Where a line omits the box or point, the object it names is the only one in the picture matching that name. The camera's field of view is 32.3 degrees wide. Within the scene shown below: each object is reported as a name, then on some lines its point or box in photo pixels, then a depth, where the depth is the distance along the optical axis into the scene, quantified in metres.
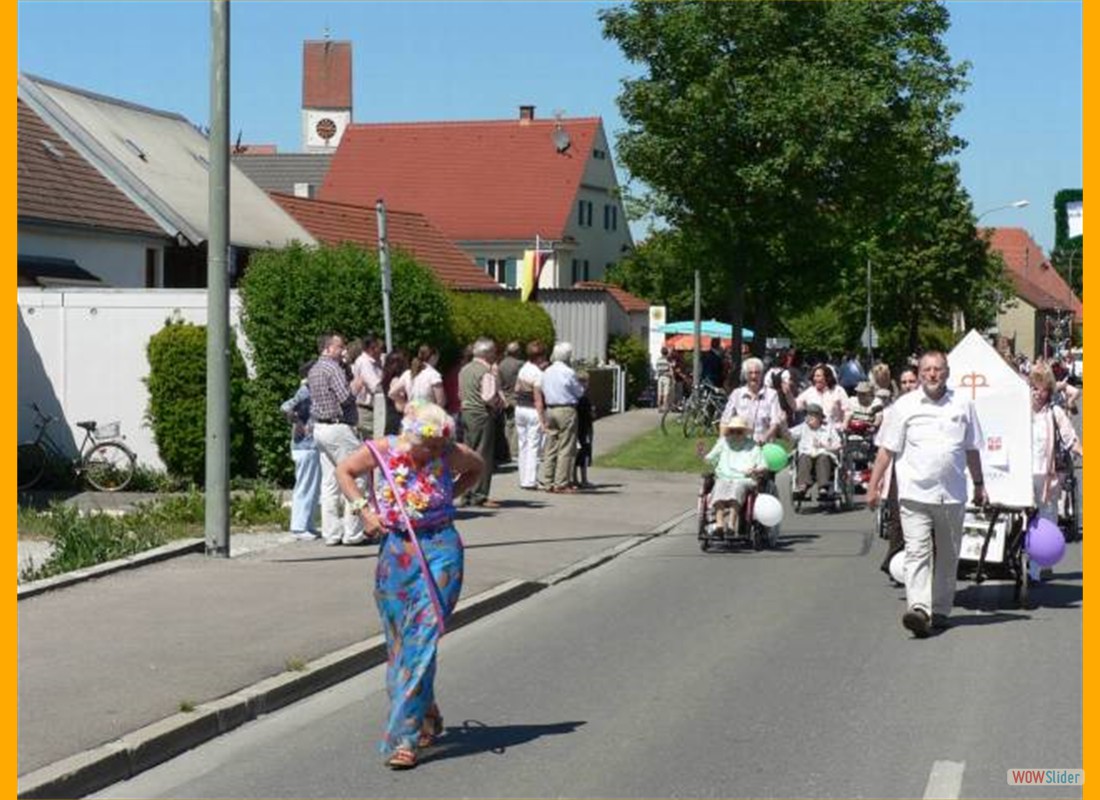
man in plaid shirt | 16.45
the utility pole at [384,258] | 16.47
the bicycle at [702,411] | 35.72
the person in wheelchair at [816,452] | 21.36
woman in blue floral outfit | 8.29
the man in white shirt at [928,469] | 11.94
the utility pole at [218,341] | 15.07
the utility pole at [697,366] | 38.69
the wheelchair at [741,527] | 17.30
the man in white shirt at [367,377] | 18.08
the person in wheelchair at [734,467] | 16.91
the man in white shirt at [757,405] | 18.55
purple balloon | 13.54
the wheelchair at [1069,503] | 18.66
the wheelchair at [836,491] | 21.73
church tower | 148.00
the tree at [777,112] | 40.78
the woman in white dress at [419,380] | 16.92
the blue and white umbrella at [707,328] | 57.39
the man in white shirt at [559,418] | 22.75
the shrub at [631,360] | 47.00
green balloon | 17.09
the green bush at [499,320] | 30.03
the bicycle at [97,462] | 22.02
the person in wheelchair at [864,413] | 22.30
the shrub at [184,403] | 22.50
